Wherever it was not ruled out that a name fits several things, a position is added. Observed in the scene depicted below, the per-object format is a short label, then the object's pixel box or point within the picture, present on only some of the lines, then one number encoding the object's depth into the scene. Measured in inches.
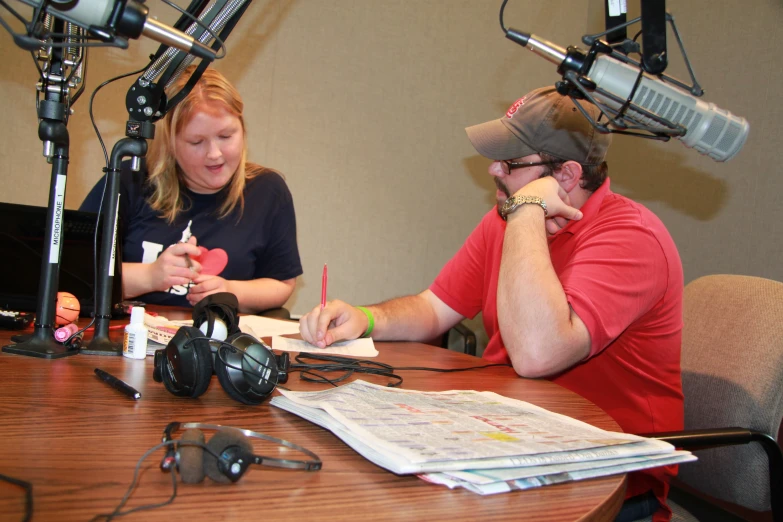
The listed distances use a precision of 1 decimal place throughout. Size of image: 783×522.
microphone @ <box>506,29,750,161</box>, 36.9
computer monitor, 56.2
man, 53.0
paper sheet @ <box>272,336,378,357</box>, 54.9
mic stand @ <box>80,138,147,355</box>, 45.7
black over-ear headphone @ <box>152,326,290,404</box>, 34.3
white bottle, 44.8
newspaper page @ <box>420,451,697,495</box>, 25.3
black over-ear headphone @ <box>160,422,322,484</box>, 24.1
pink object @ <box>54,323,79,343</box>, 45.1
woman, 82.0
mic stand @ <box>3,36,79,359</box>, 42.4
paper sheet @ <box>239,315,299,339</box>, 60.4
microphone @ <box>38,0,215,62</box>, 29.0
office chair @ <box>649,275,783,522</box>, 51.9
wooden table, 22.3
